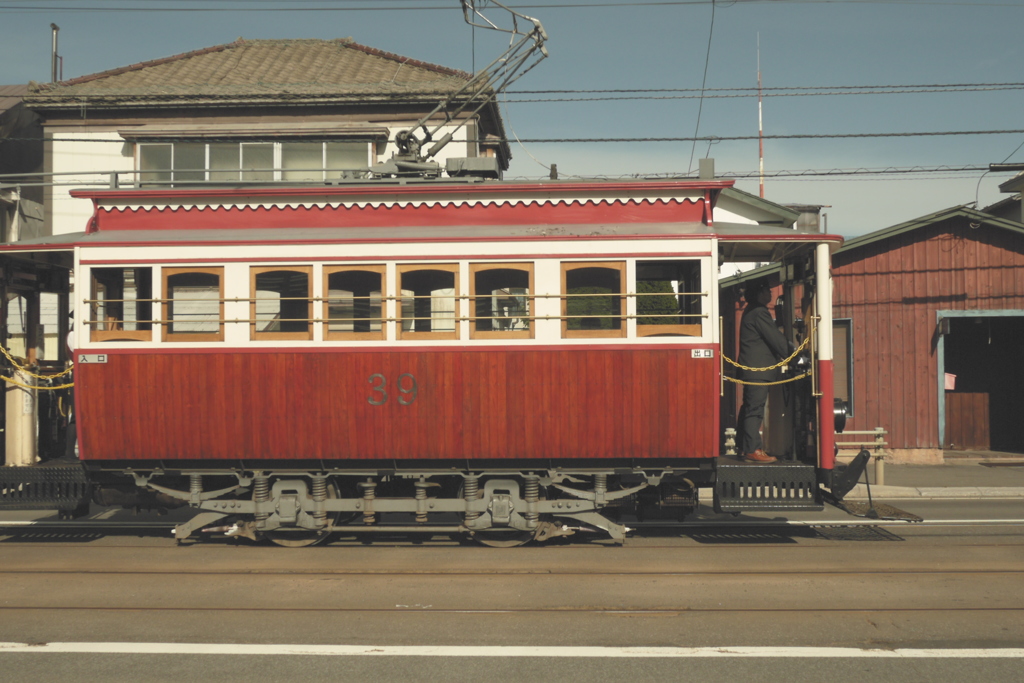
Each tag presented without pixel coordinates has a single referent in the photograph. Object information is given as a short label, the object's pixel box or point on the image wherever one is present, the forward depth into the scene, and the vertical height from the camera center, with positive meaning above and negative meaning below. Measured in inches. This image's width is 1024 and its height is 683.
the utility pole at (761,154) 1284.0 +368.8
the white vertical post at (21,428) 370.6 -26.4
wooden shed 653.3 +55.5
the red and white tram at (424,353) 324.5 +7.5
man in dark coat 360.2 +7.2
